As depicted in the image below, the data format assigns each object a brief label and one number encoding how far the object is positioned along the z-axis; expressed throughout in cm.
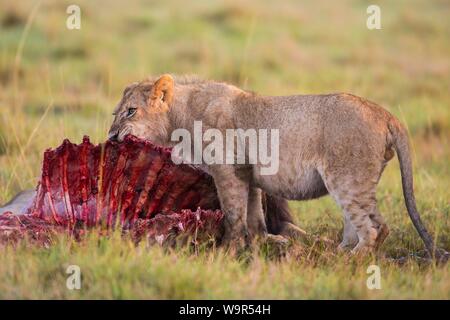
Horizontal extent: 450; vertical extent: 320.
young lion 1152
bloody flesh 1109
